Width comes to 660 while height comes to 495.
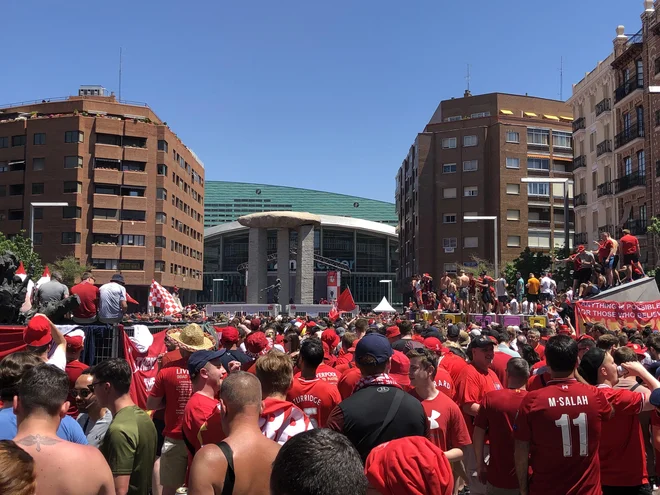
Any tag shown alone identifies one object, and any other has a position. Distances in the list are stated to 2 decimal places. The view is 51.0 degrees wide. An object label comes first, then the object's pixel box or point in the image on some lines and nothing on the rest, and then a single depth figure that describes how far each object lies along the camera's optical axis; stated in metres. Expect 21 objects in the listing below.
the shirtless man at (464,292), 27.09
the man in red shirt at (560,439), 4.45
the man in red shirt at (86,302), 10.92
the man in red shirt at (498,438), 5.19
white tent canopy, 39.91
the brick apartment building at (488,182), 66.50
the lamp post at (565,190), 20.35
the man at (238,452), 3.31
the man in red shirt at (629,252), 19.64
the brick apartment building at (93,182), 63.34
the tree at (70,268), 57.49
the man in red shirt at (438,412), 4.98
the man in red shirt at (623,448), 4.96
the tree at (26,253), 43.08
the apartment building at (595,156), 43.75
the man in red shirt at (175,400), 5.89
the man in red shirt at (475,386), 5.96
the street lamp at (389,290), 104.34
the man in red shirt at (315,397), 5.66
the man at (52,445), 3.32
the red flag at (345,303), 25.51
